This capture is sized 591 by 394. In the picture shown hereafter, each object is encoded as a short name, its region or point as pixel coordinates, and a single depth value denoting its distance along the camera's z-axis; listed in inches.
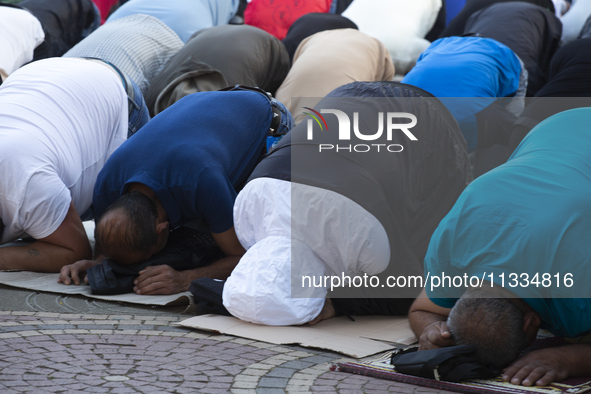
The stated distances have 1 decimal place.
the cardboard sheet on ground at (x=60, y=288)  248.4
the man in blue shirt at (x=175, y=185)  248.2
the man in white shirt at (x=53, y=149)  261.3
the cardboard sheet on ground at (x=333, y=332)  207.5
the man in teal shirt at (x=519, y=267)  167.3
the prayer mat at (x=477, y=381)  163.9
